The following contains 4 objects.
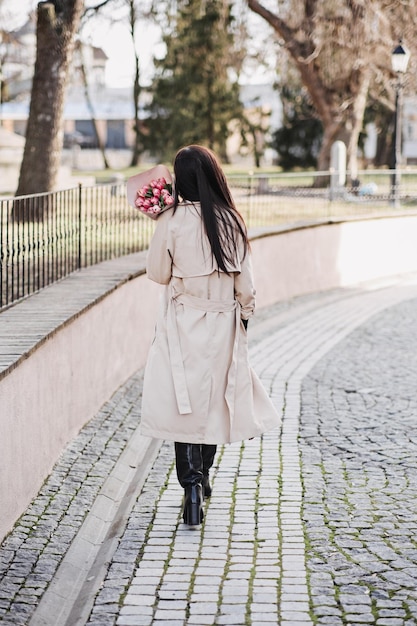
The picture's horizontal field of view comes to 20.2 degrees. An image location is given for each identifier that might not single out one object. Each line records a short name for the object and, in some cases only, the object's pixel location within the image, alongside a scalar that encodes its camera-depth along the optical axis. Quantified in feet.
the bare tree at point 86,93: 121.72
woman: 18.86
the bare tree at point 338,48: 95.14
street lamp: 81.25
